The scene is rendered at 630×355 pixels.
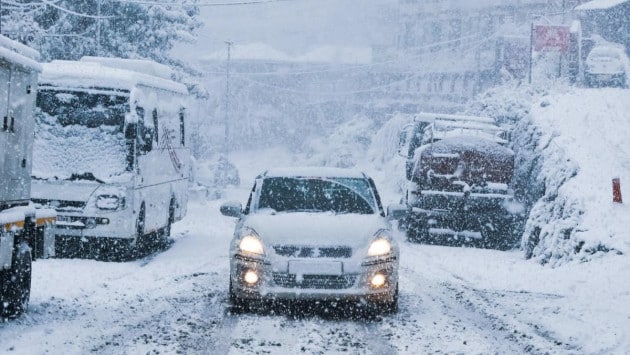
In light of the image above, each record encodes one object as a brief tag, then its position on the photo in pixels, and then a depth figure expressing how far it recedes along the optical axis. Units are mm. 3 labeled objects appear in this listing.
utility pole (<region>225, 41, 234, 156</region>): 58025
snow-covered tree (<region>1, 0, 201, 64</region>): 32094
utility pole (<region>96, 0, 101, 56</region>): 31836
